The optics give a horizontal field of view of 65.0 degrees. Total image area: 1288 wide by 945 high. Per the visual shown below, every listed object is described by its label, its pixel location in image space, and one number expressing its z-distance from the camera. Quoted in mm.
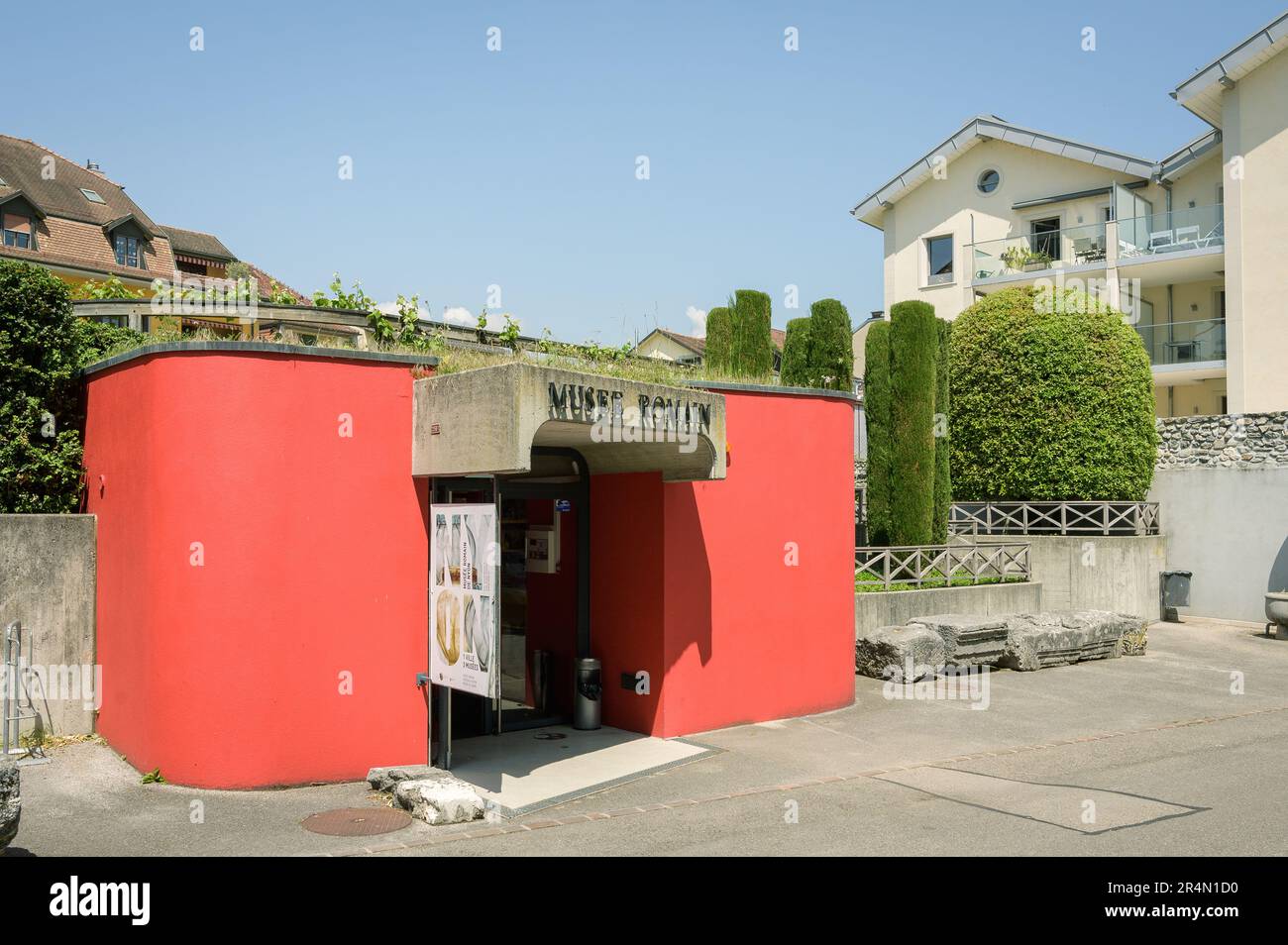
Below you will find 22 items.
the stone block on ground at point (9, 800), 6051
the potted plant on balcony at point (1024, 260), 29562
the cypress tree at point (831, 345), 21672
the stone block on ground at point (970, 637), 15398
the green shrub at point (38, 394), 10961
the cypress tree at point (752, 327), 21578
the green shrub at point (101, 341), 11656
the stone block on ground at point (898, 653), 14648
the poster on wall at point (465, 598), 8516
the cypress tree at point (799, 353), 22000
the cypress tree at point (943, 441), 21250
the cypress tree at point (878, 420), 20797
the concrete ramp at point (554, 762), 8938
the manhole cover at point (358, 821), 7773
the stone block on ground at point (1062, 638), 16141
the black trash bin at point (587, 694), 11359
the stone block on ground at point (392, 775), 8688
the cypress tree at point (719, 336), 21797
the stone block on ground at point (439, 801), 8016
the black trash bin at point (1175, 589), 21406
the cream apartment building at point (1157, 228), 25156
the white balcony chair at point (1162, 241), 27453
